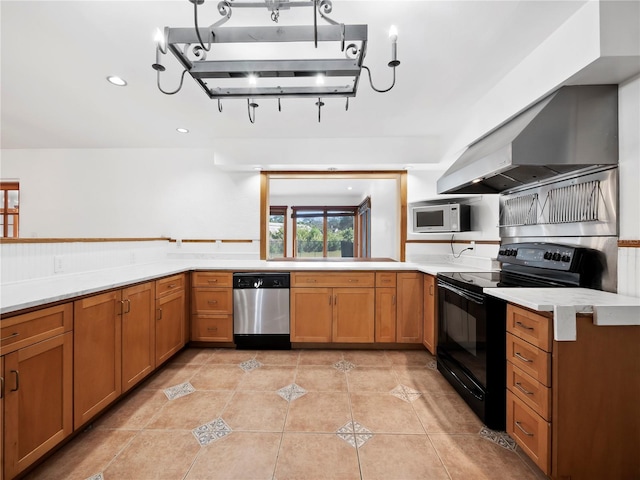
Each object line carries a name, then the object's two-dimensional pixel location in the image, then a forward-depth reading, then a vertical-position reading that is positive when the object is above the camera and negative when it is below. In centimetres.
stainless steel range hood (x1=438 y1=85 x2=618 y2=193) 159 +63
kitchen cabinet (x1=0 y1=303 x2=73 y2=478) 123 -70
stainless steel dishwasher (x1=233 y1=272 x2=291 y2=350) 297 -73
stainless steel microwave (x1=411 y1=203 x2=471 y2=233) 291 +27
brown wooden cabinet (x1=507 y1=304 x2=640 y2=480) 128 -74
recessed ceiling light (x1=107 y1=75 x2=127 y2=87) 209 +122
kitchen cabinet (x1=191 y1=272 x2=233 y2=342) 298 -71
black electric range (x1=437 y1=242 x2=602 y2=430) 169 -46
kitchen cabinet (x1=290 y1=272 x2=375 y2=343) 294 -69
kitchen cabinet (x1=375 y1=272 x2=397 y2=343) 293 -69
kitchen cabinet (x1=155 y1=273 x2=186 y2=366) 238 -70
